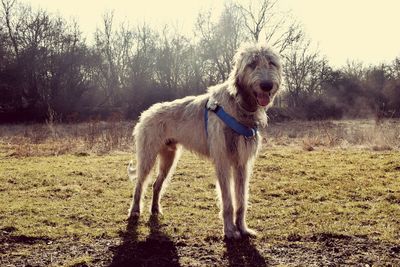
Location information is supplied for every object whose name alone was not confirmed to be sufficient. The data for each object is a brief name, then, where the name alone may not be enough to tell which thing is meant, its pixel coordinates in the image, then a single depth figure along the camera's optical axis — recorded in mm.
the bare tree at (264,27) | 35969
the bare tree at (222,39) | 35469
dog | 4477
